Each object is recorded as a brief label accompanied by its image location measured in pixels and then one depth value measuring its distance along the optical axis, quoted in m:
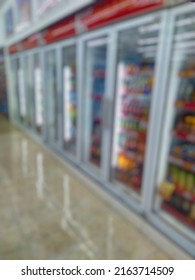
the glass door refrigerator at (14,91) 6.69
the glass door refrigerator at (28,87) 5.54
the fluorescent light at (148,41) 2.66
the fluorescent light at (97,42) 2.89
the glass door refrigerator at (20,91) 6.26
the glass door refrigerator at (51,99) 4.52
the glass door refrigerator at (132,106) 2.59
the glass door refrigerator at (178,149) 1.93
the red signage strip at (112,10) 2.00
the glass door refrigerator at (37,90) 5.13
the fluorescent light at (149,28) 2.13
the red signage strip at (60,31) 3.31
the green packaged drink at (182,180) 2.25
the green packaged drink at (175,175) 2.31
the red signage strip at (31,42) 4.60
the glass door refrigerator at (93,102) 3.18
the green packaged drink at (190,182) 2.18
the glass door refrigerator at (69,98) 3.98
